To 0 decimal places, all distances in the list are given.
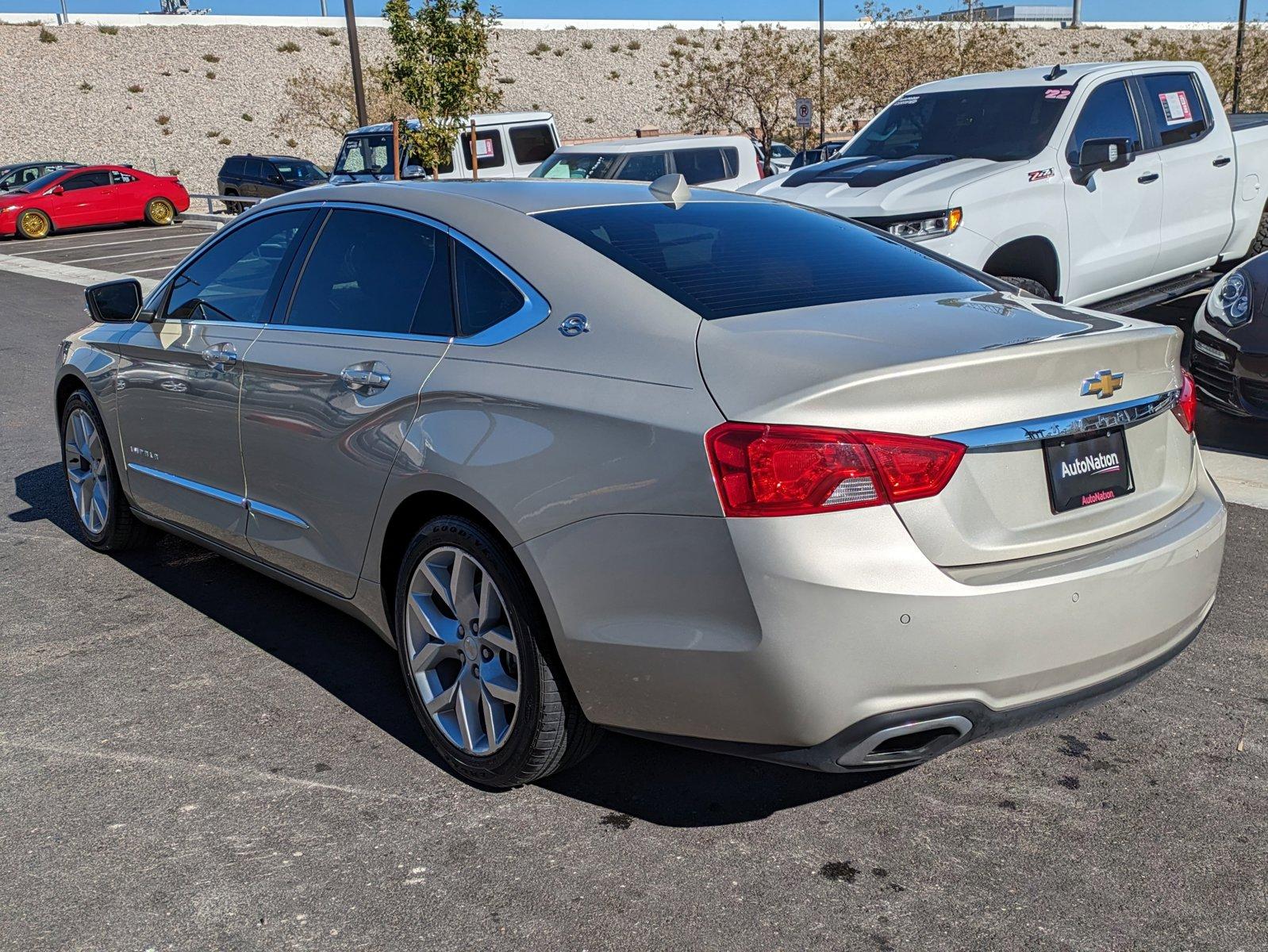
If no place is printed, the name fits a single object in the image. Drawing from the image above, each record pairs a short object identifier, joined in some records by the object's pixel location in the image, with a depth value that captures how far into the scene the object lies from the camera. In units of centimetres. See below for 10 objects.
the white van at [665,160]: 1596
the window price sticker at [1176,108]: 936
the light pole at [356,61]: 2467
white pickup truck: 809
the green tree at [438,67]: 2156
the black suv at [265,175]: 3228
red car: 2894
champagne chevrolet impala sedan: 272
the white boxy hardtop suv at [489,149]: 2191
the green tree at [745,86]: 4281
